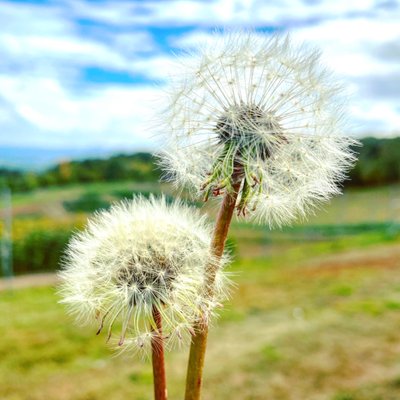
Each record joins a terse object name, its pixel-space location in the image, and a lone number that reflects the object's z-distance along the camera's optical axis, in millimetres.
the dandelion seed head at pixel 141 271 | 87
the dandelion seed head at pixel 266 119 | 89
